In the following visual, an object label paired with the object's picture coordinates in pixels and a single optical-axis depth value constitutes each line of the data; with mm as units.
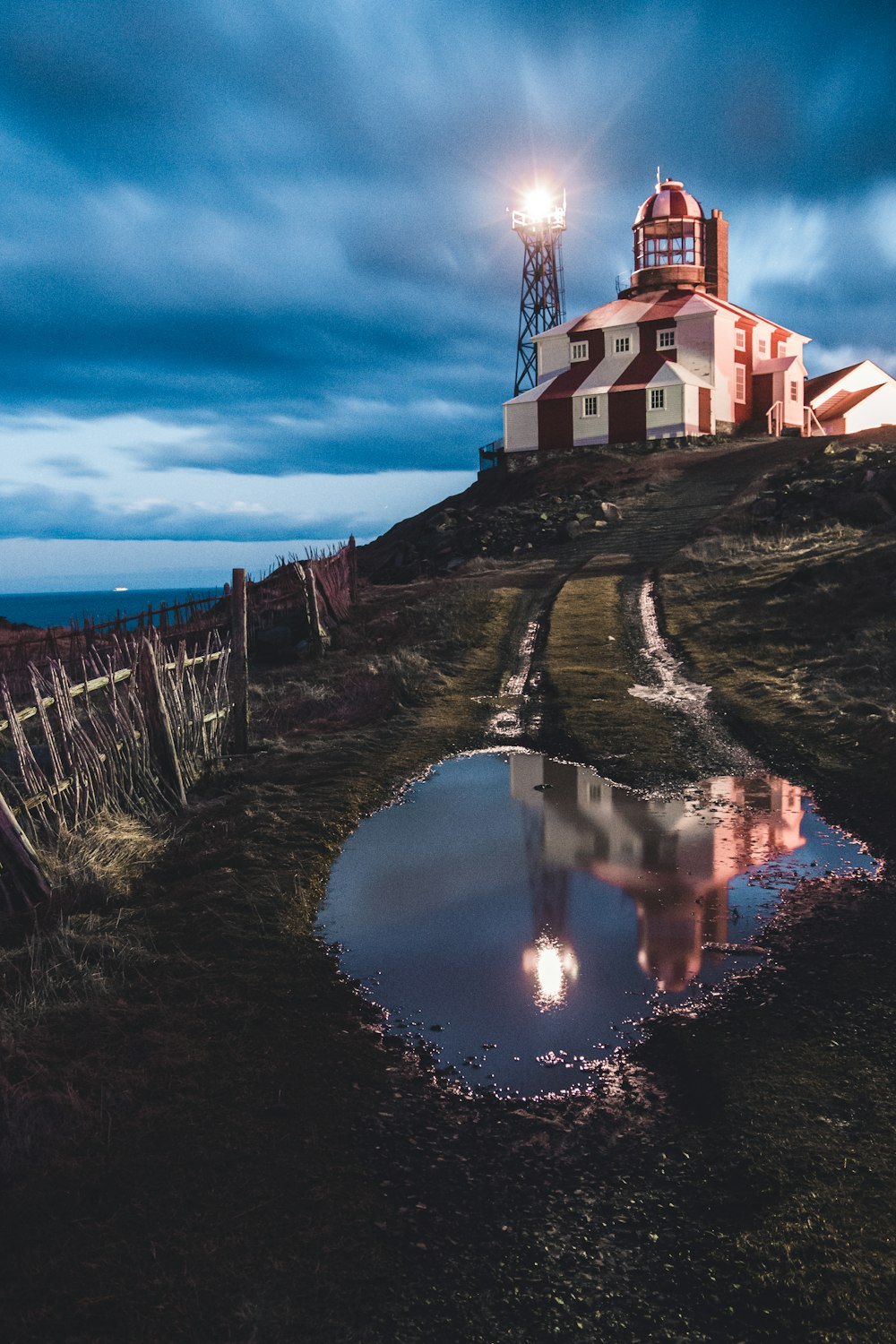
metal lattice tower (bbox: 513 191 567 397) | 52188
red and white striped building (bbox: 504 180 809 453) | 41750
